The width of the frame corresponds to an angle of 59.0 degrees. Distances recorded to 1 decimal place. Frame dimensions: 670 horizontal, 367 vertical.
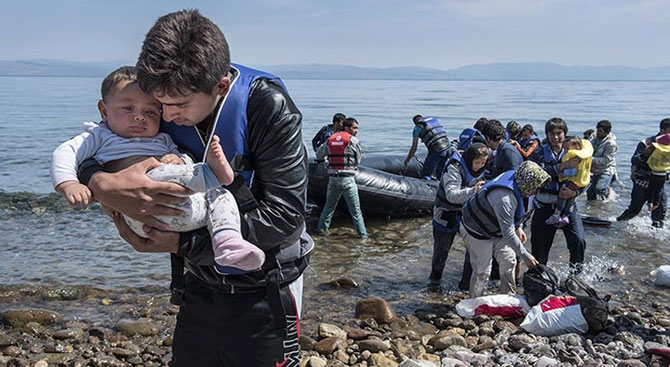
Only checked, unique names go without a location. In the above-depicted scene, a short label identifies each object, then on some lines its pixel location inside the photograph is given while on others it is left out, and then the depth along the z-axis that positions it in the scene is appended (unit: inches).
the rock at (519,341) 193.7
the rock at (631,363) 175.6
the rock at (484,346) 192.2
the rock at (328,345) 190.2
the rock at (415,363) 165.3
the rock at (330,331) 203.3
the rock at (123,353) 188.1
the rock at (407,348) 193.2
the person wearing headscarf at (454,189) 246.7
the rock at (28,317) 217.8
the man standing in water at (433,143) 423.2
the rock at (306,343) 192.5
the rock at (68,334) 204.8
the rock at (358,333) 205.3
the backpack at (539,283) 215.6
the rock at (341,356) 185.5
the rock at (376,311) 227.6
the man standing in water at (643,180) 386.6
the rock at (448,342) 198.0
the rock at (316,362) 176.6
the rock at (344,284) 276.1
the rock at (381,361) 180.7
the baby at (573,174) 251.8
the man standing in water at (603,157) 453.4
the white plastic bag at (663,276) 282.6
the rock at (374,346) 193.2
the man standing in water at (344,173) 360.8
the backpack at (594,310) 205.6
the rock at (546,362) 172.4
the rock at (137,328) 210.4
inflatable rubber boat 404.8
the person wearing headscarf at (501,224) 212.8
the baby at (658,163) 376.5
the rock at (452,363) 175.2
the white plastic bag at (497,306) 225.3
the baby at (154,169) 77.9
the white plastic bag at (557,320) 204.2
